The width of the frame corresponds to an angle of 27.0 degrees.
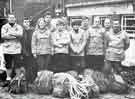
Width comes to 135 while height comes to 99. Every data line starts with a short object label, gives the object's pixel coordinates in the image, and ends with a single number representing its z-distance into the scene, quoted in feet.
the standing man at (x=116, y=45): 14.93
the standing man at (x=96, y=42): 15.37
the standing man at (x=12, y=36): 15.72
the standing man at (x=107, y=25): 15.05
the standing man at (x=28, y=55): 16.11
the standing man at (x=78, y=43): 15.39
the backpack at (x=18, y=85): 15.12
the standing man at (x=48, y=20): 15.61
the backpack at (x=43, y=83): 15.07
